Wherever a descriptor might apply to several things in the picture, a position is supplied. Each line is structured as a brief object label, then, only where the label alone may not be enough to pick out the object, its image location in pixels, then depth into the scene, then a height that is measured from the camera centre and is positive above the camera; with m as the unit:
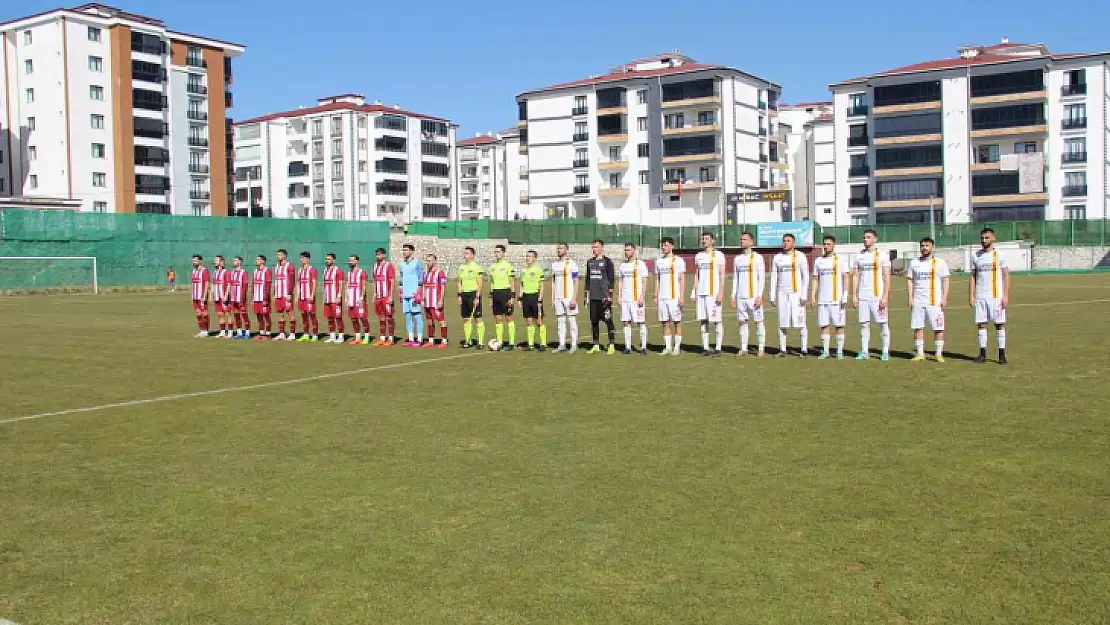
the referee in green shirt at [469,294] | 19.39 -0.46
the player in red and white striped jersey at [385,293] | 20.75 -0.44
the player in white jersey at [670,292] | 17.89 -0.48
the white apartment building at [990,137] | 80.12 +9.78
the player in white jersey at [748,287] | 17.34 -0.41
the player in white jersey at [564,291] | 18.75 -0.44
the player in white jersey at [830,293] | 16.81 -0.52
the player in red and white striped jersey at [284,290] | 22.44 -0.36
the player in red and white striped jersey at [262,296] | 22.73 -0.48
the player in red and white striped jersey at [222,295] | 22.78 -0.44
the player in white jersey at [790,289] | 17.30 -0.45
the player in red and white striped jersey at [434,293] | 19.92 -0.45
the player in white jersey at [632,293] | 17.95 -0.48
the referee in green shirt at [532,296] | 19.08 -0.52
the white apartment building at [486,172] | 129.25 +12.73
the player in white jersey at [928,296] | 16.00 -0.58
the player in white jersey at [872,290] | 16.31 -0.48
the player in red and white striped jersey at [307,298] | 21.22 -0.52
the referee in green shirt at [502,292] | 19.23 -0.44
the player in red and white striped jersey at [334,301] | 21.30 -0.59
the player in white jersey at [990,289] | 15.59 -0.48
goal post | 43.56 +0.25
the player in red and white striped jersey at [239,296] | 22.56 -0.47
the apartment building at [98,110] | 76.62 +13.08
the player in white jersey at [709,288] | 17.61 -0.41
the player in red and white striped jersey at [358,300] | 21.12 -0.58
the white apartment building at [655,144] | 90.81 +11.30
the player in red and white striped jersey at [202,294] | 22.92 -0.42
